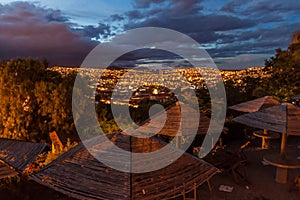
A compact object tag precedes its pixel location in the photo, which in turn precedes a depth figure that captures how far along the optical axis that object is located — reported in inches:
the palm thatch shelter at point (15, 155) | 146.8
